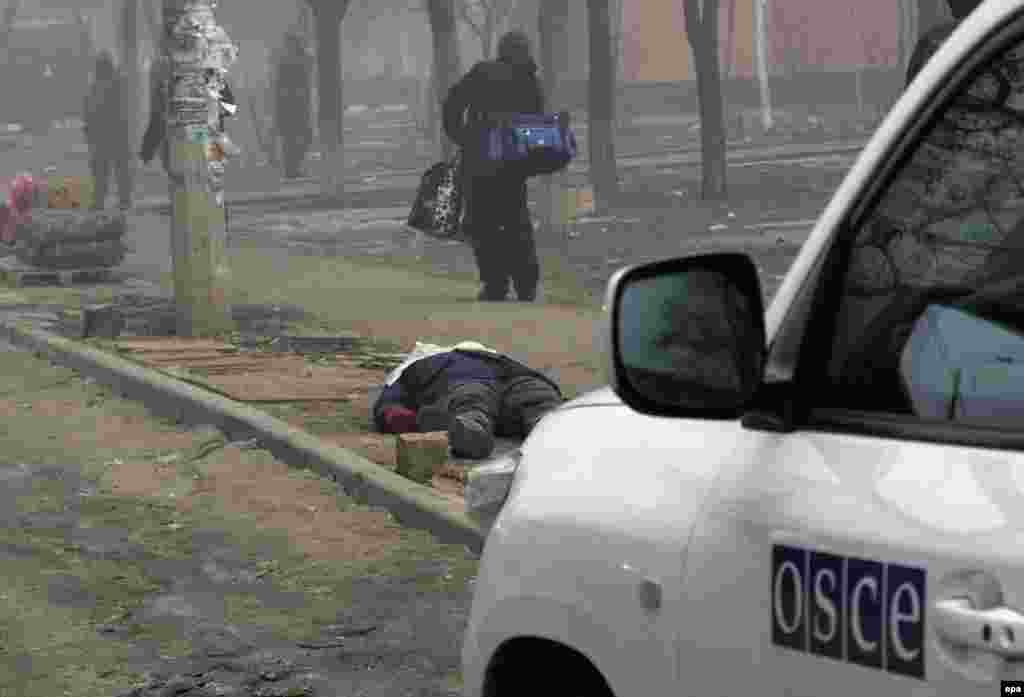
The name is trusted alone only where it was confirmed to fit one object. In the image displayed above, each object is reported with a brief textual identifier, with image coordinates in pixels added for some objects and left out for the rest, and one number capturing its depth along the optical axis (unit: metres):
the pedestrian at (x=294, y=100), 42.72
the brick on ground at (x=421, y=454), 10.47
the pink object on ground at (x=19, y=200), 24.35
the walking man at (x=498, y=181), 19.42
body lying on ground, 11.20
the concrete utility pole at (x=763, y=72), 56.40
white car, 2.73
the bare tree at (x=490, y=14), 58.22
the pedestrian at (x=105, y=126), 32.53
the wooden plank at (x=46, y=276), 22.61
